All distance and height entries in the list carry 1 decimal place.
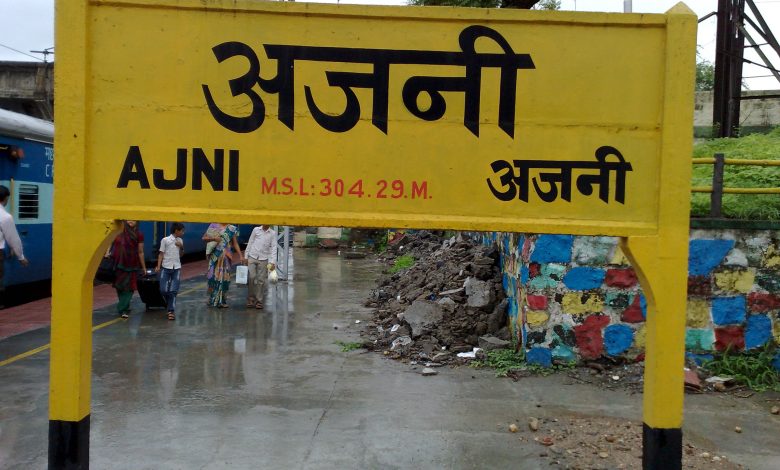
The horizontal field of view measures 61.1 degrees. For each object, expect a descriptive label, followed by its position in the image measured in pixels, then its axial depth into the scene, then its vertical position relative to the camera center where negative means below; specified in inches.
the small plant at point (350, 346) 339.0 -67.1
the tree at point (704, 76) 1485.7 +345.2
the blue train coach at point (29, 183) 428.5 +17.0
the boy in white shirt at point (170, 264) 415.5 -33.3
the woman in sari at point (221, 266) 449.7 -35.9
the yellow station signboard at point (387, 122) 140.6 +20.6
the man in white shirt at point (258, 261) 454.3 -32.0
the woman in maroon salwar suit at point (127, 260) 404.8 -30.5
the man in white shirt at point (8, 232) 334.0 -12.6
